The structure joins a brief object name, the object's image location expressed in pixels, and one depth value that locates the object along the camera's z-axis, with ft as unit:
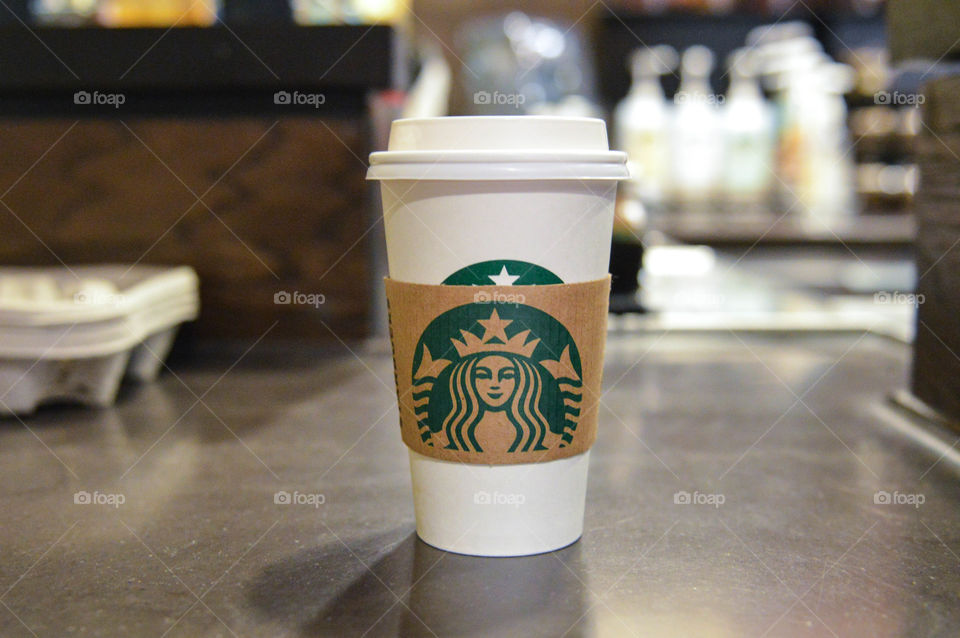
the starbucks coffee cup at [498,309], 2.41
